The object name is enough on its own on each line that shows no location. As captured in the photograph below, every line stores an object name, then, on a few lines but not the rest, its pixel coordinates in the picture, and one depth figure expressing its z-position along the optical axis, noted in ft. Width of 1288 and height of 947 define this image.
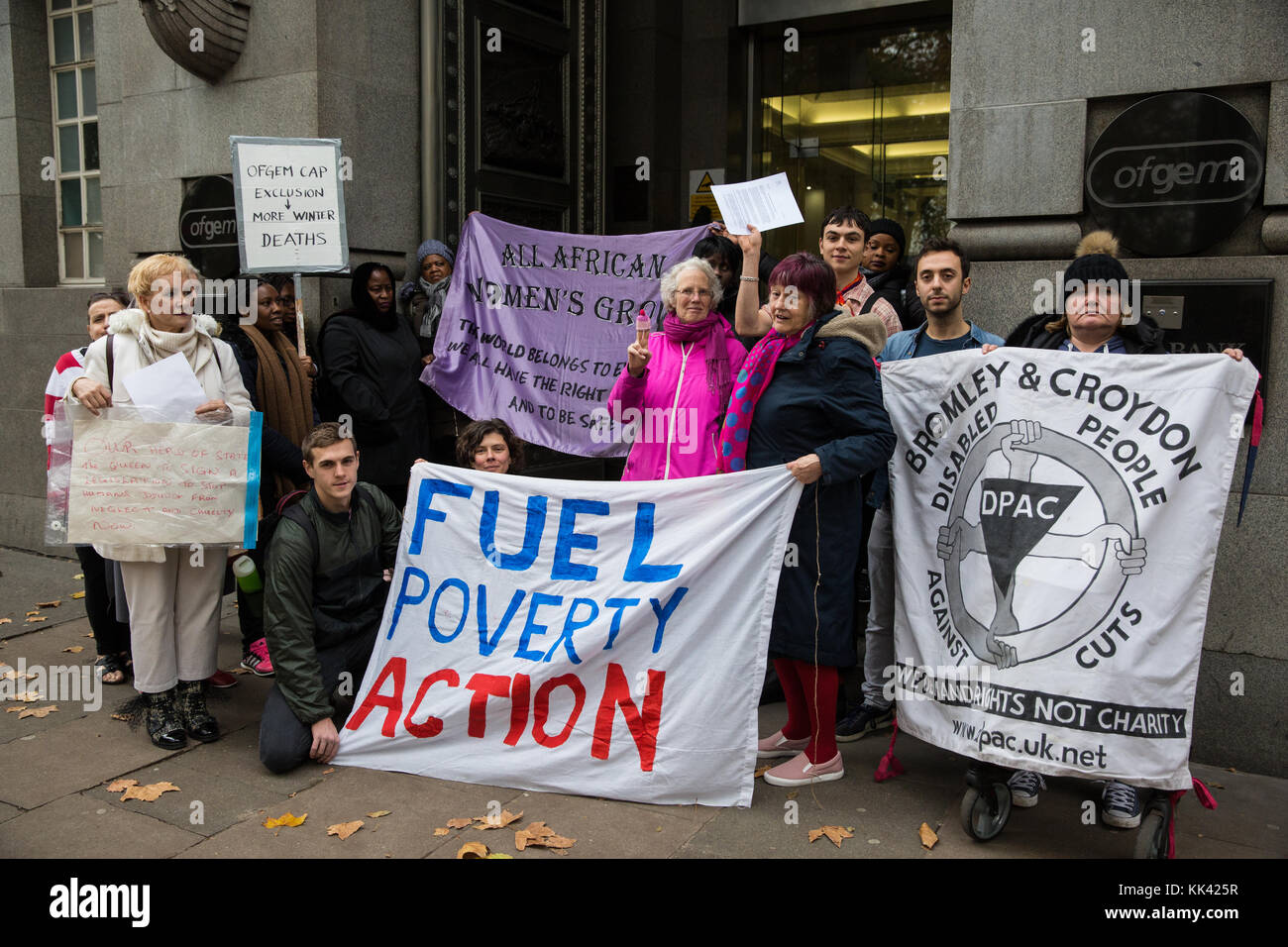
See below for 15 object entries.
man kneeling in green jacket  15.23
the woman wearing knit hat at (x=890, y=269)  17.74
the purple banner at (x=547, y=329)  21.04
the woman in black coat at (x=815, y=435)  13.84
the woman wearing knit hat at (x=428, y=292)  22.13
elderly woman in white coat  15.75
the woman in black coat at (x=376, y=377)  20.08
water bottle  17.42
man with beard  14.69
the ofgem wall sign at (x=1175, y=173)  15.88
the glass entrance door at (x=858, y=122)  28.60
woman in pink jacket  15.51
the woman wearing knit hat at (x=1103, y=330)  13.53
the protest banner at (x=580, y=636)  13.60
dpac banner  12.16
